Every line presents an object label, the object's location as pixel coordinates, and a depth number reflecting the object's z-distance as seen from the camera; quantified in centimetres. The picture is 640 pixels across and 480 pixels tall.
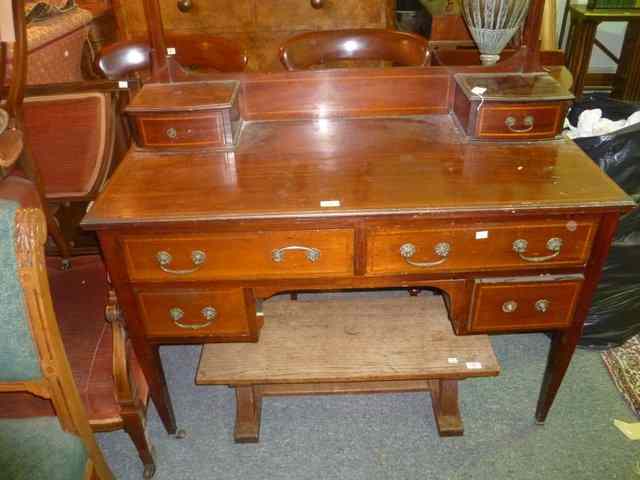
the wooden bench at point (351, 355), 176
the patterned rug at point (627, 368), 199
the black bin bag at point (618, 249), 187
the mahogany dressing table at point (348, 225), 137
